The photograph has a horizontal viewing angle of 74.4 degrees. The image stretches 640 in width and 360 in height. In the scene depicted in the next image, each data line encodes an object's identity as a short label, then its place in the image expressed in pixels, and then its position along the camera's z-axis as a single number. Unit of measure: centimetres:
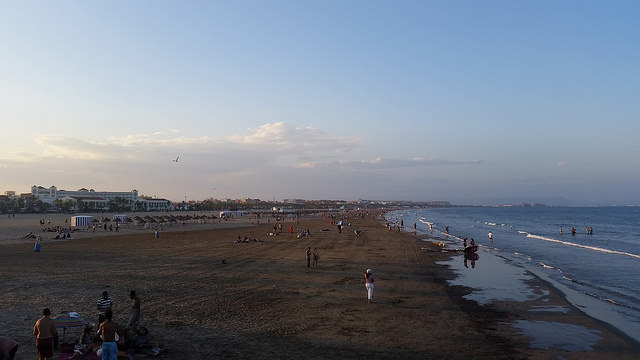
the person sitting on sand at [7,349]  861
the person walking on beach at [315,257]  2443
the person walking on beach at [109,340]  855
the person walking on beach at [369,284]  1612
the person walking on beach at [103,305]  1131
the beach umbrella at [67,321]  1045
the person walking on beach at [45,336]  926
